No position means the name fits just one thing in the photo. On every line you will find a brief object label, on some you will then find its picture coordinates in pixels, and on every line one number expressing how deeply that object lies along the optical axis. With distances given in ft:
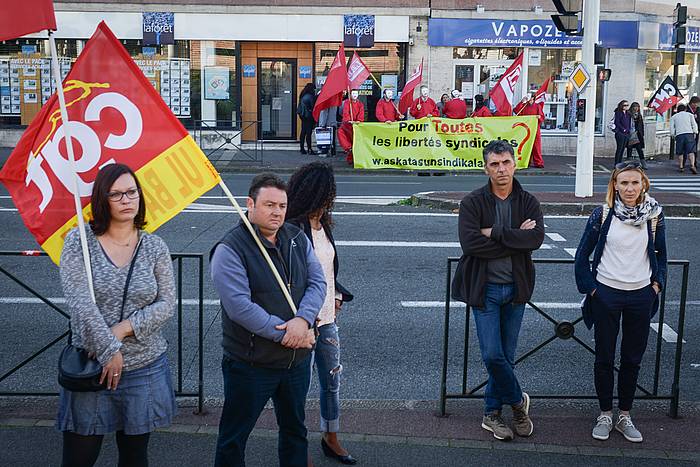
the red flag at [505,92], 72.18
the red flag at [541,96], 73.08
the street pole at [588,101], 52.75
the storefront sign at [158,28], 84.94
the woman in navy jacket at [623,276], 18.16
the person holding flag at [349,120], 75.15
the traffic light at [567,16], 54.08
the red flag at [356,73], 72.28
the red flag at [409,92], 73.36
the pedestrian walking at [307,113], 80.12
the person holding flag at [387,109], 74.90
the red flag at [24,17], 14.29
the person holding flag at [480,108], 74.54
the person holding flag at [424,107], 75.87
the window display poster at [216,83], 86.48
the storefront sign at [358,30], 85.51
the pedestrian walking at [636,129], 78.89
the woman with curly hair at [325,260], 16.67
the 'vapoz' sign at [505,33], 86.28
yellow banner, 68.74
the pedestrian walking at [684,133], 75.20
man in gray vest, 14.16
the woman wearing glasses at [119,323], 13.51
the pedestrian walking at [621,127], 78.23
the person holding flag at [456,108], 76.07
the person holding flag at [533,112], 73.84
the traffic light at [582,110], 53.83
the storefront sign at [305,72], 87.51
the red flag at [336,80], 69.33
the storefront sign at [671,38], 90.12
